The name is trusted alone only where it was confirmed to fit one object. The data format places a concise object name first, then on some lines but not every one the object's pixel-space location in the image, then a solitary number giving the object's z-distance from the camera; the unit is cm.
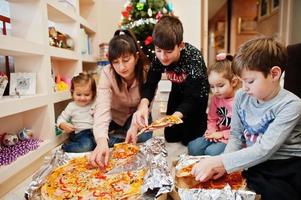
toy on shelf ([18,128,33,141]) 133
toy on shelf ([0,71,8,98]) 115
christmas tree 216
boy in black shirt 114
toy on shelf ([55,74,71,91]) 168
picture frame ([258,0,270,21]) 431
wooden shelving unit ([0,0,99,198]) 108
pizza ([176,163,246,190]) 79
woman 111
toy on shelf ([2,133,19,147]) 122
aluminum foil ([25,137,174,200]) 78
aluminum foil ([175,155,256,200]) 70
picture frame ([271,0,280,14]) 381
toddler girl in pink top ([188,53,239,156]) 120
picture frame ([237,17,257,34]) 634
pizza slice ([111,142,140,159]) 104
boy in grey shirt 74
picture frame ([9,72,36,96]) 132
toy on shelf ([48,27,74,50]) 162
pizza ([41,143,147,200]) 79
